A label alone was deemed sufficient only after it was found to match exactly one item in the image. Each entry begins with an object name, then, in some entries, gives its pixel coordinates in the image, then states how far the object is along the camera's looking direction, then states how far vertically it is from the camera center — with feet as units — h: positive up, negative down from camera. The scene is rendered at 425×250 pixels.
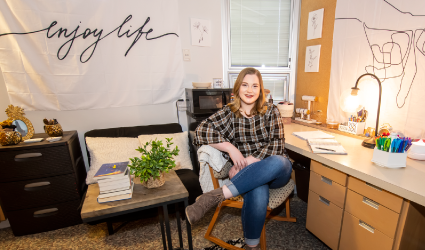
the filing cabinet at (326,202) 4.25 -2.84
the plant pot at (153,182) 4.10 -2.03
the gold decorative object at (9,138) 5.13 -1.31
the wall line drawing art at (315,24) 6.71 +1.63
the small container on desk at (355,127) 5.66 -1.54
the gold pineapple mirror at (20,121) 5.58 -0.98
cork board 6.51 +0.40
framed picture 7.76 -0.22
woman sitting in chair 4.17 -1.72
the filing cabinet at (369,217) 3.41 -2.58
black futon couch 5.70 -1.78
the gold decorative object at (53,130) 5.73 -1.27
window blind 7.80 +1.65
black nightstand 5.24 -2.66
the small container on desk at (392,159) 3.70 -1.60
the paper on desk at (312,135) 5.58 -1.70
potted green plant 3.96 -1.66
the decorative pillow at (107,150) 5.98 -2.05
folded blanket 4.72 -1.89
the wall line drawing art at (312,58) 7.01 +0.52
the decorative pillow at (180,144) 6.59 -2.13
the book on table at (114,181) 3.76 -1.82
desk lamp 4.91 -0.89
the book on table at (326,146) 4.54 -1.69
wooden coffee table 3.50 -2.16
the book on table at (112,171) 3.76 -1.69
